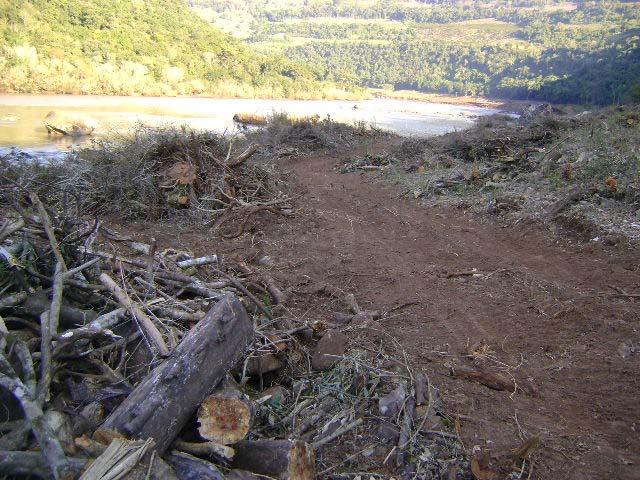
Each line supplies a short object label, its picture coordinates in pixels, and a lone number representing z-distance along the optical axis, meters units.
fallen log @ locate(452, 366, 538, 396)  3.18
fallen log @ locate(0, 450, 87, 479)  1.75
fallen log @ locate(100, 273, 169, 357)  2.55
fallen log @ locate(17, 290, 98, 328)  2.68
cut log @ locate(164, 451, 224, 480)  1.97
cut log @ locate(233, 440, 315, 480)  2.16
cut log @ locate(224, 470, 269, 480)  2.09
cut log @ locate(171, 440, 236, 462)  2.15
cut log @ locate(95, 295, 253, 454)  2.04
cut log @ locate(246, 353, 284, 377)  3.03
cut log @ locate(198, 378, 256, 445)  2.22
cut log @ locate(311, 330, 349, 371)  3.26
